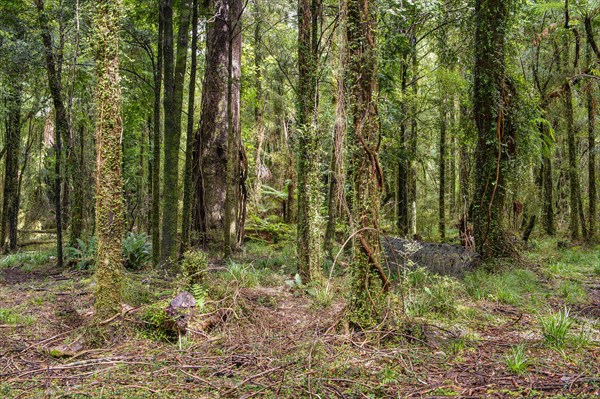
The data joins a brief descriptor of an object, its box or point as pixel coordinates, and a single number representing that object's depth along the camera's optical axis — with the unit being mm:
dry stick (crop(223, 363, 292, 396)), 3072
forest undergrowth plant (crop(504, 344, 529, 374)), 3412
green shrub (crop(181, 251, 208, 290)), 5107
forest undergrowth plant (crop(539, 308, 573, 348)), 4016
